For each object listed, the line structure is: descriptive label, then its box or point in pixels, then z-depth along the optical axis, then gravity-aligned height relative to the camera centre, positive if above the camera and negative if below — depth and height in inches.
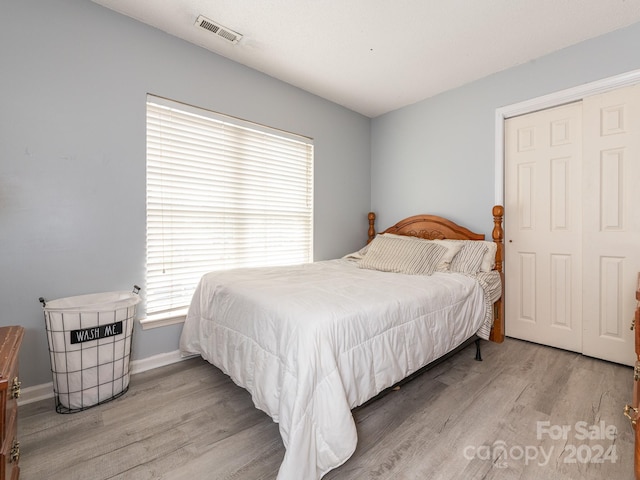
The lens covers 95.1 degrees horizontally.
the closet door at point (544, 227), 96.0 +5.7
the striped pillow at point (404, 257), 94.4 -5.0
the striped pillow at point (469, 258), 97.6 -5.2
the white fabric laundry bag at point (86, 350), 64.1 -25.3
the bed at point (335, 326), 45.8 -17.9
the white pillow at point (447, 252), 98.3 -3.3
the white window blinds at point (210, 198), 88.4 +14.7
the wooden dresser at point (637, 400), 41.9 -26.3
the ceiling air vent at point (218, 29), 81.8 +61.5
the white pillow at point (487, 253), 98.5 -3.5
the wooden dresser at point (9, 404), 32.2 -20.1
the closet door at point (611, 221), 84.5 +6.9
